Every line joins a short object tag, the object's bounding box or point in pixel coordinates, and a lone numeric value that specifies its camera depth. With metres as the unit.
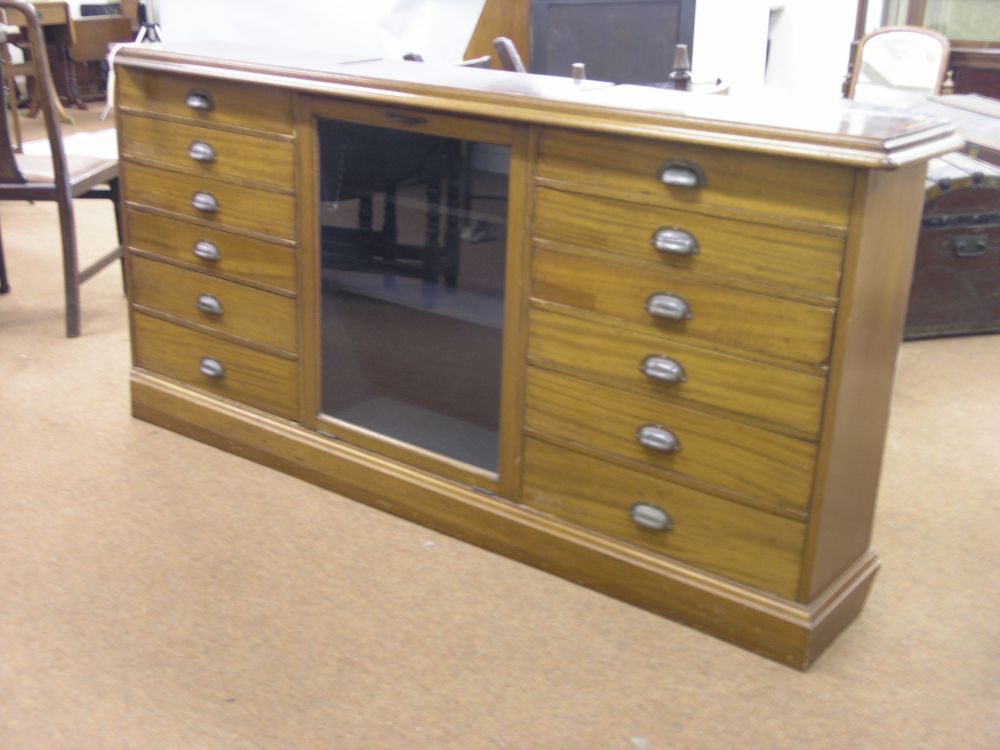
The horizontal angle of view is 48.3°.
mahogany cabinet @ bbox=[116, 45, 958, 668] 1.67
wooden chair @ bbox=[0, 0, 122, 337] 3.04
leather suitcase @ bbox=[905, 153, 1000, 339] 3.26
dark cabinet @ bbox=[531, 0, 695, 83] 4.25
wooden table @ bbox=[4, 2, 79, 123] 6.68
